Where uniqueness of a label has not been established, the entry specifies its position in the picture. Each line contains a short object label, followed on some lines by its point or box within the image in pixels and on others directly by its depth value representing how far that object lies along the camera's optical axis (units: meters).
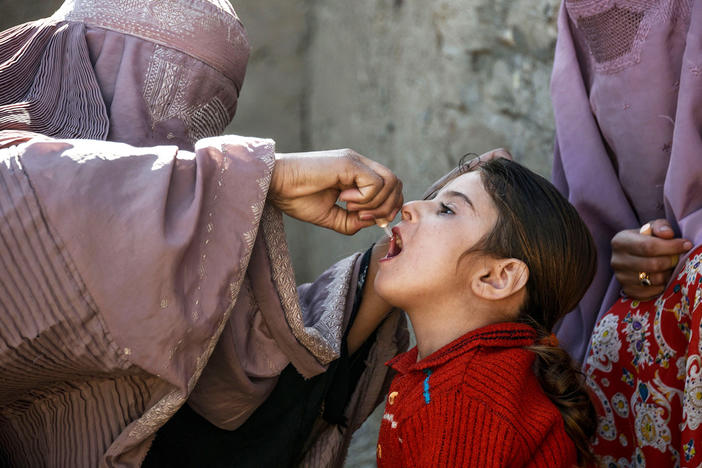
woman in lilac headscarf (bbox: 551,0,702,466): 1.95
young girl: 1.71
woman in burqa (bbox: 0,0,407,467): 1.62
